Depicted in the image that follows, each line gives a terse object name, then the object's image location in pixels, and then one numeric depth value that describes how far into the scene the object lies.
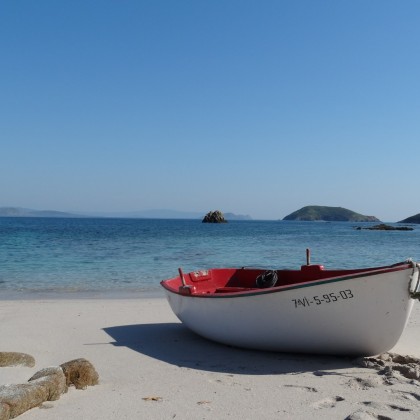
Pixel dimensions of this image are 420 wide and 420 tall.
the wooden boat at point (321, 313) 5.68
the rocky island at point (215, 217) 120.44
